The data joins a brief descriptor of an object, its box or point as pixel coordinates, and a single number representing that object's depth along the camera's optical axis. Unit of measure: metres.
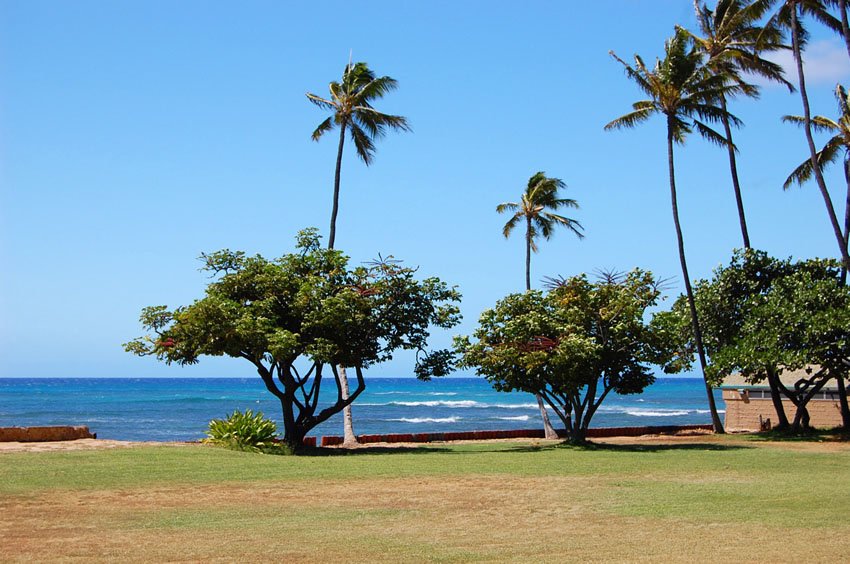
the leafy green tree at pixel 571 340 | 26.72
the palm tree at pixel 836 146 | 32.03
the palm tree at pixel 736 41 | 31.48
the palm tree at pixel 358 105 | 32.88
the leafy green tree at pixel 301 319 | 23.81
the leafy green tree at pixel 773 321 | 27.45
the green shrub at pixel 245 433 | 25.17
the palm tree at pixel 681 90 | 31.27
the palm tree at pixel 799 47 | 29.27
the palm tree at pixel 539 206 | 39.62
